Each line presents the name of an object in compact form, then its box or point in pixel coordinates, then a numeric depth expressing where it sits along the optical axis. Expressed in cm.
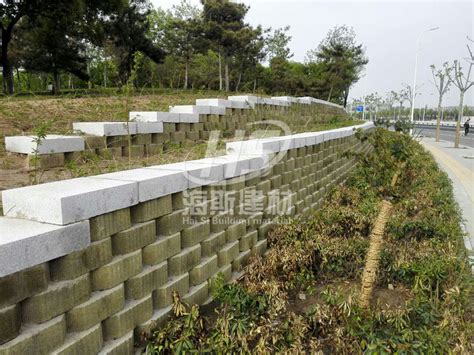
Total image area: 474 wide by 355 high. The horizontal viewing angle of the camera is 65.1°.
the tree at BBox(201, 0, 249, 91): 1820
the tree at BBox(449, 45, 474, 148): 1934
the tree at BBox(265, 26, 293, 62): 2839
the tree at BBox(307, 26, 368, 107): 2491
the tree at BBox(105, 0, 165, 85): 1816
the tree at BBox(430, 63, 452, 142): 2188
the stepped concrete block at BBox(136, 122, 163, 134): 481
